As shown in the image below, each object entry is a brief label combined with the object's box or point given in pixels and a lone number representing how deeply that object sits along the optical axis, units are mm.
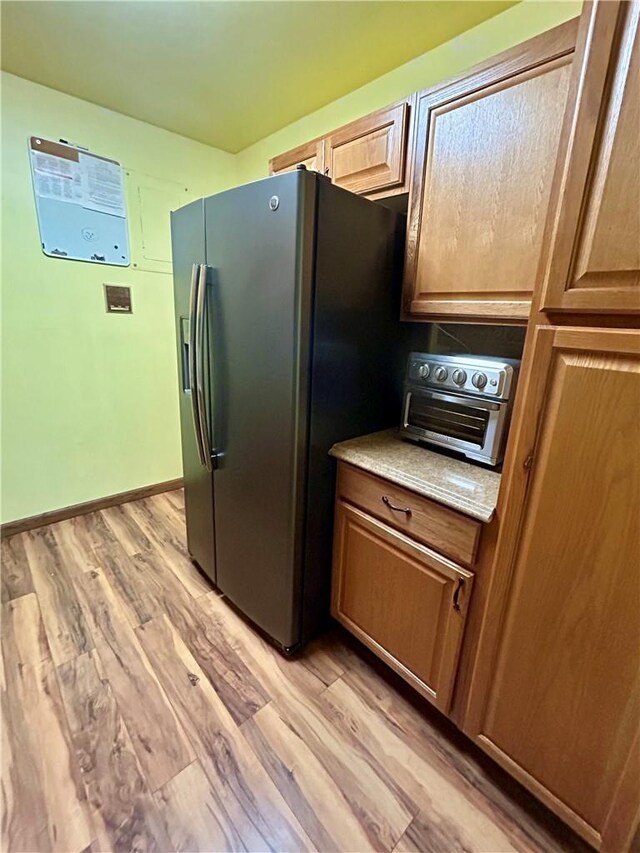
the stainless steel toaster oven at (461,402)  1140
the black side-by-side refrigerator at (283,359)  1188
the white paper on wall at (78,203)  2023
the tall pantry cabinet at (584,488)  695
